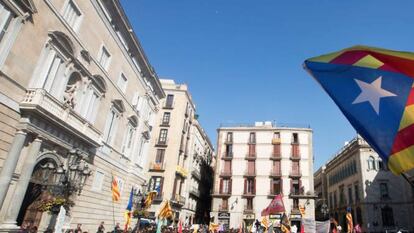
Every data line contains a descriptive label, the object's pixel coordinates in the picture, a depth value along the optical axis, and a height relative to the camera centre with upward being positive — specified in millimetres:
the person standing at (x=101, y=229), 18106 -954
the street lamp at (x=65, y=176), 13414 +1483
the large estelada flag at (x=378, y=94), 4805 +2545
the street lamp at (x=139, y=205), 22152 +890
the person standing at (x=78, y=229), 15923 -976
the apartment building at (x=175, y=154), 40688 +9289
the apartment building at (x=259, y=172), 47656 +9396
